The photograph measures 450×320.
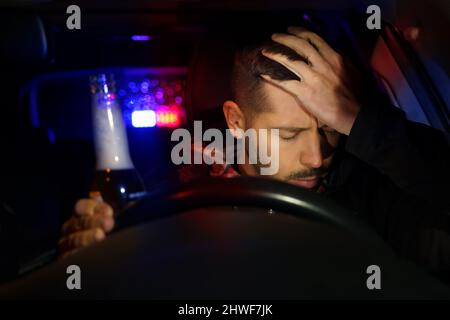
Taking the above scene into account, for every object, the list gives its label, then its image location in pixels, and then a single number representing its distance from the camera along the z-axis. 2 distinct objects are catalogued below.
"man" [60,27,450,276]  1.43
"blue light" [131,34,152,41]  1.97
